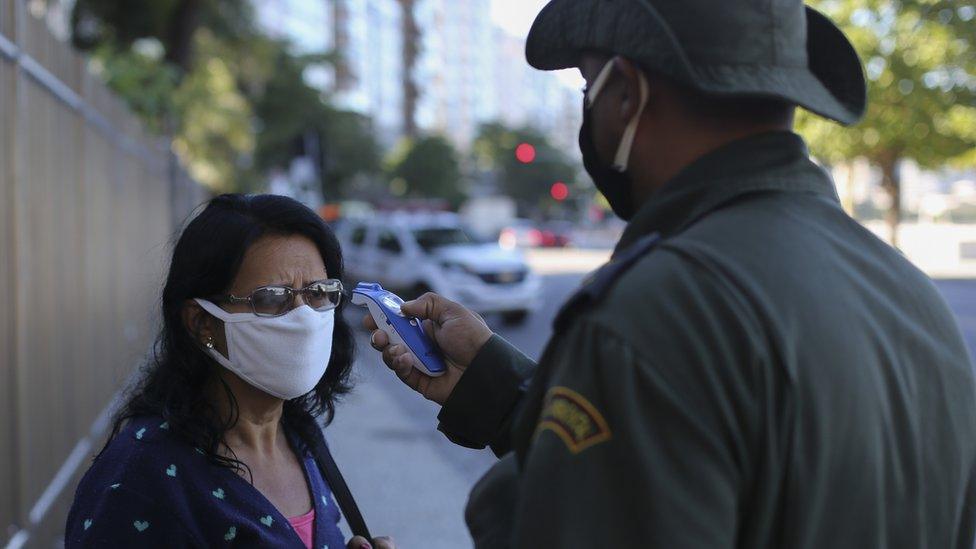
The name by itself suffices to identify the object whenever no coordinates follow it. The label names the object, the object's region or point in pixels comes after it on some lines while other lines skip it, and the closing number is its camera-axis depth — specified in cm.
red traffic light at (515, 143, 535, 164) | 2706
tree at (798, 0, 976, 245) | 2150
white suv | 1555
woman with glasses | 207
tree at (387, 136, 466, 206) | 8019
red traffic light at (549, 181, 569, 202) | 3584
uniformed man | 115
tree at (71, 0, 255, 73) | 1931
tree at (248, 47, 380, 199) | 4494
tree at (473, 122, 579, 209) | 9081
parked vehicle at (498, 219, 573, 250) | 5069
